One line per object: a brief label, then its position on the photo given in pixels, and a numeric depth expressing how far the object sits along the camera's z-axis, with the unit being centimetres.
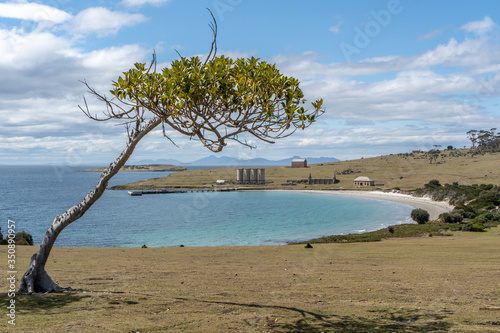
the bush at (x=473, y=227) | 4562
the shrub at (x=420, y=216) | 6425
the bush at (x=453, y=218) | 5625
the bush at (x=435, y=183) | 12669
